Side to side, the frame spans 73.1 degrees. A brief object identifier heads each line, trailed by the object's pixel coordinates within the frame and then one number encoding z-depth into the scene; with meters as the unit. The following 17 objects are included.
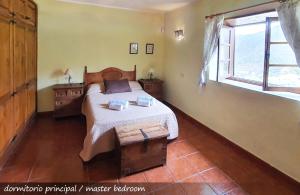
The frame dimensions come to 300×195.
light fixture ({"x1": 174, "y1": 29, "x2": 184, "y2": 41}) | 4.44
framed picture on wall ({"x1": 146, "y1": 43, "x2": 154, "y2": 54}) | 5.12
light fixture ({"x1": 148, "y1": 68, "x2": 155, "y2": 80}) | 5.24
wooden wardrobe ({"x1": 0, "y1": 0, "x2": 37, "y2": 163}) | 2.30
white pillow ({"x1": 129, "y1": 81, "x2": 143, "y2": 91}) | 4.59
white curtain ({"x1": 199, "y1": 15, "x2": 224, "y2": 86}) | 3.25
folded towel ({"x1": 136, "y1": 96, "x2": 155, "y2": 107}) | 3.30
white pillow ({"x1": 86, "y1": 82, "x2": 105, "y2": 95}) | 4.16
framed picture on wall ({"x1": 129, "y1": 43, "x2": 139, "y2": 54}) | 4.92
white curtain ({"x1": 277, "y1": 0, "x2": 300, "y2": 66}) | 2.08
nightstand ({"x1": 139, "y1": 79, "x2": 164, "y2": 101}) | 4.89
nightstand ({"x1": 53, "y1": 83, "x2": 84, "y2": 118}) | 4.05
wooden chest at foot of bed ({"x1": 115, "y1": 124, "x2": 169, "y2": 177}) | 2.32
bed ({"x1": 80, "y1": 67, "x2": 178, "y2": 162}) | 2.59
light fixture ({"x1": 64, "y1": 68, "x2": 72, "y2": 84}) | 4.35
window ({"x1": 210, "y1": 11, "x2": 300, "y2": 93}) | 2.49
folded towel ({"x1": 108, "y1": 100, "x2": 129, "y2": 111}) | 3.09
